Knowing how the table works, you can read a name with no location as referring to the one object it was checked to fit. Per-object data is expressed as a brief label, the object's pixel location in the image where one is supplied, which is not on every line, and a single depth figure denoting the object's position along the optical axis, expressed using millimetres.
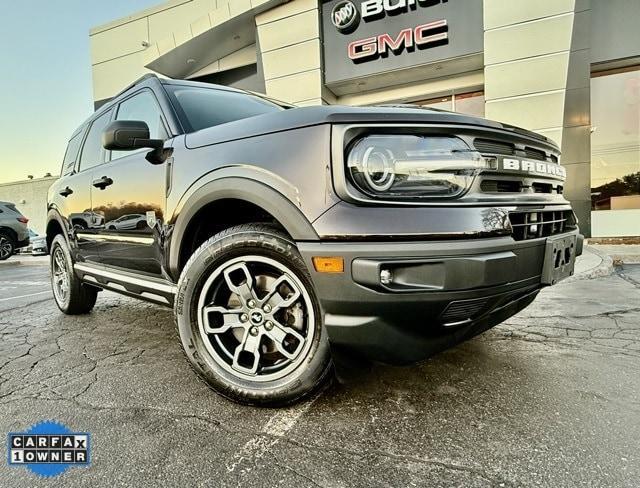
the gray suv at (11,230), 13203
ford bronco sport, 1586
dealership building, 9211
